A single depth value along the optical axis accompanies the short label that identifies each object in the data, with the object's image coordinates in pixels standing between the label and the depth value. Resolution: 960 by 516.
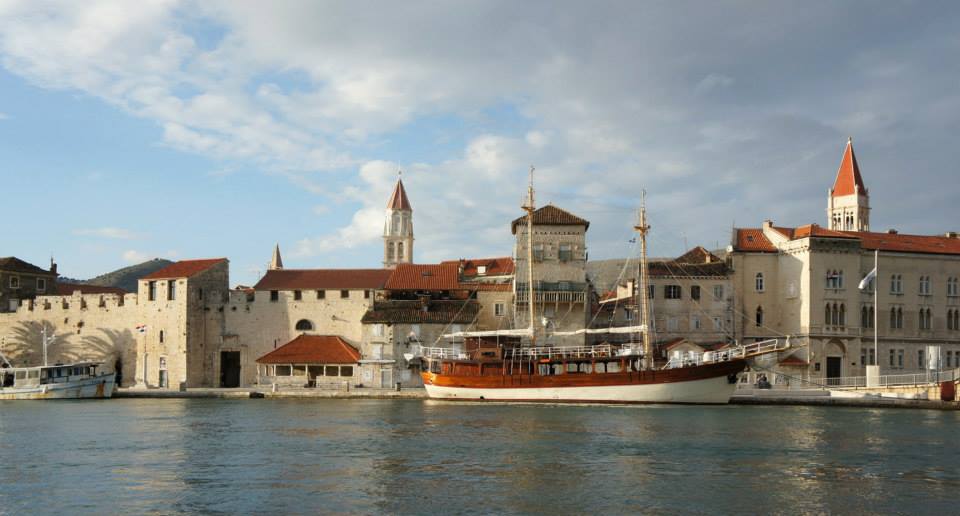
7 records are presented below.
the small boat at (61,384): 55.69
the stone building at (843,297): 57.72
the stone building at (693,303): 59.59
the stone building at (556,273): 59.41
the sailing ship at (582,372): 47.94
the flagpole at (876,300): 54.75
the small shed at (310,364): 59.75
